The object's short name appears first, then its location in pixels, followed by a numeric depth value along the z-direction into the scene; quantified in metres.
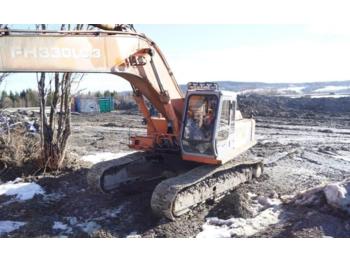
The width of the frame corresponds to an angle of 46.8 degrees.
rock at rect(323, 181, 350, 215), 6.68
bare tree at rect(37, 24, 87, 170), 9.99
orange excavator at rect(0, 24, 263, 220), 5.66
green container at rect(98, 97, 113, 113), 33.38
